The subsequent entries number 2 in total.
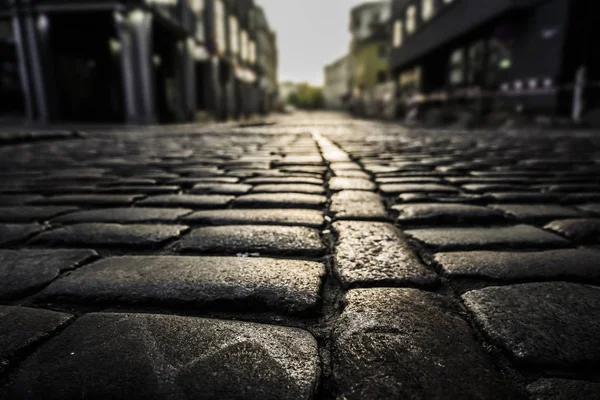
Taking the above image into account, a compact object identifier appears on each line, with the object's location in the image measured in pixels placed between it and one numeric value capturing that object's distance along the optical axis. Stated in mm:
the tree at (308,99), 72750
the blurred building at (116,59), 12727
